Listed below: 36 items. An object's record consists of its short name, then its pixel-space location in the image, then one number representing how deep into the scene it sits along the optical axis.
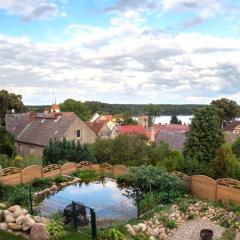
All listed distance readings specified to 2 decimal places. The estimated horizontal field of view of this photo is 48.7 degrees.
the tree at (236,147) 26.01
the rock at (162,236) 10.83
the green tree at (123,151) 22.50
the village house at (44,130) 31.02
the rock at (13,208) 10.68
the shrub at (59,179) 15.98
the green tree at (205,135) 22.87
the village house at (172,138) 37.90
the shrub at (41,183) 15.16
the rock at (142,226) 10.78
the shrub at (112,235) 9.33
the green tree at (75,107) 56.96
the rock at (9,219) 10.24
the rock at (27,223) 9.82
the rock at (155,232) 10.90
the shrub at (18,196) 12.09
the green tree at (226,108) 59.45
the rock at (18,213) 10.43
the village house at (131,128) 49.23
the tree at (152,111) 96.74
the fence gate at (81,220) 9.72
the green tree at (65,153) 19.66
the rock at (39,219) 9.99
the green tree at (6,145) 24.91
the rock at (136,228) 10.63
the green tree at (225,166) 15.35
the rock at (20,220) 10.07
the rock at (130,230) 10.24
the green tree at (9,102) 47.97
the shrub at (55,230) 9.43
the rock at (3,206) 11.40
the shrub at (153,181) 14.02
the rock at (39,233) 9.30
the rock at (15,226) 10.02
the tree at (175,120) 87.87
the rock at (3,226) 10.09
